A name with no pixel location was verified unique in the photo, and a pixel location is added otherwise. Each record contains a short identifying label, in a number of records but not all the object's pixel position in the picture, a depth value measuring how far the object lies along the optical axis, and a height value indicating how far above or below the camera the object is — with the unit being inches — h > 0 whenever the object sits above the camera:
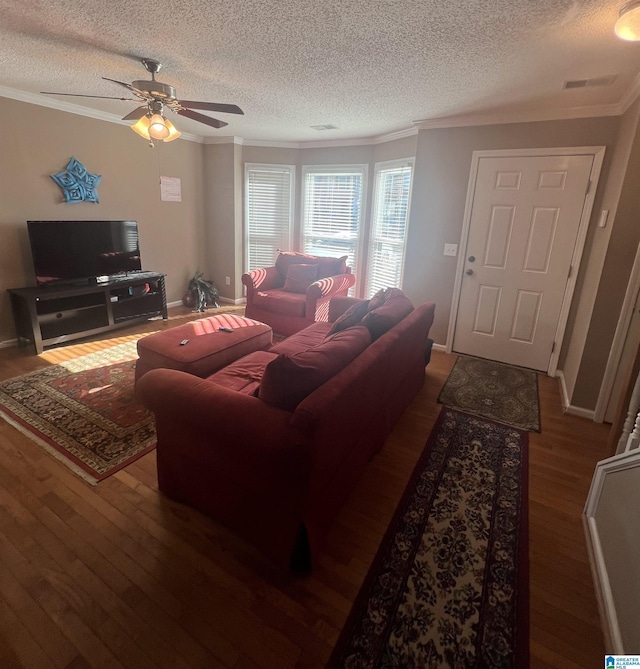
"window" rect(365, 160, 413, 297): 177.5 +1.4
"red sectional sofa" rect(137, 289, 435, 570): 55.7 -34.2
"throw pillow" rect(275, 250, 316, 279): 197.6 -20.0
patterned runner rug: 51.8 -56.0
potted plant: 213.2 -43.5
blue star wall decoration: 155.0 +11.8
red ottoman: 101.9 -36.3
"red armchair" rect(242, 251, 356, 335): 168.4 -31.7
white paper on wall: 198.5 +13.7
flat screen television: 147.1 -15.8
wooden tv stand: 143.3 -39.6
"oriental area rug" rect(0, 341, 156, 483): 88.3 -54.4
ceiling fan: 97.3 +29.2
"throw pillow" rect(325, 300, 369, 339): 95.8 -24.1
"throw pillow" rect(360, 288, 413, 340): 89.7 -22.1
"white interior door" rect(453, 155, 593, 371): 132.4 -7.9
